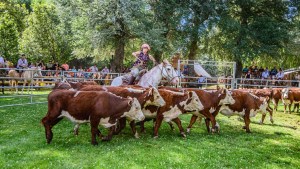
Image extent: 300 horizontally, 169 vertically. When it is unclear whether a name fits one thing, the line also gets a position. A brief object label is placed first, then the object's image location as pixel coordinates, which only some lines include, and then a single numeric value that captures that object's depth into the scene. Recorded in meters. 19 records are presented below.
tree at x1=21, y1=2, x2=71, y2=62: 32.38
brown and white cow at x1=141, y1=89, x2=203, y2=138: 9.40
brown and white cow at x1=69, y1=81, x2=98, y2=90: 11.11
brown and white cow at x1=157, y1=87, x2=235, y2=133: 10.27
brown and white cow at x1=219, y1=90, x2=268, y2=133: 11.05
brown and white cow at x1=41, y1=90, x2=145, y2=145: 7.83
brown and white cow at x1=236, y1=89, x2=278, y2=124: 15.21
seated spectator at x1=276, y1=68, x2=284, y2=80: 24.66
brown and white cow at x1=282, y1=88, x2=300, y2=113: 16.48
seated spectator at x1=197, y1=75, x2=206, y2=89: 18.10
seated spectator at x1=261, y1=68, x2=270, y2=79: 25.49
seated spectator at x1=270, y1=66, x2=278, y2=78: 26.25
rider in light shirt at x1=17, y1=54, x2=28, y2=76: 18.51
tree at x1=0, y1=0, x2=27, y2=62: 31.75
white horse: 11.35
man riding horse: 11.99
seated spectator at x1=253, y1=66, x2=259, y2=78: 26.54
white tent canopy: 18.53
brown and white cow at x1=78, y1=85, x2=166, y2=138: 9.16
